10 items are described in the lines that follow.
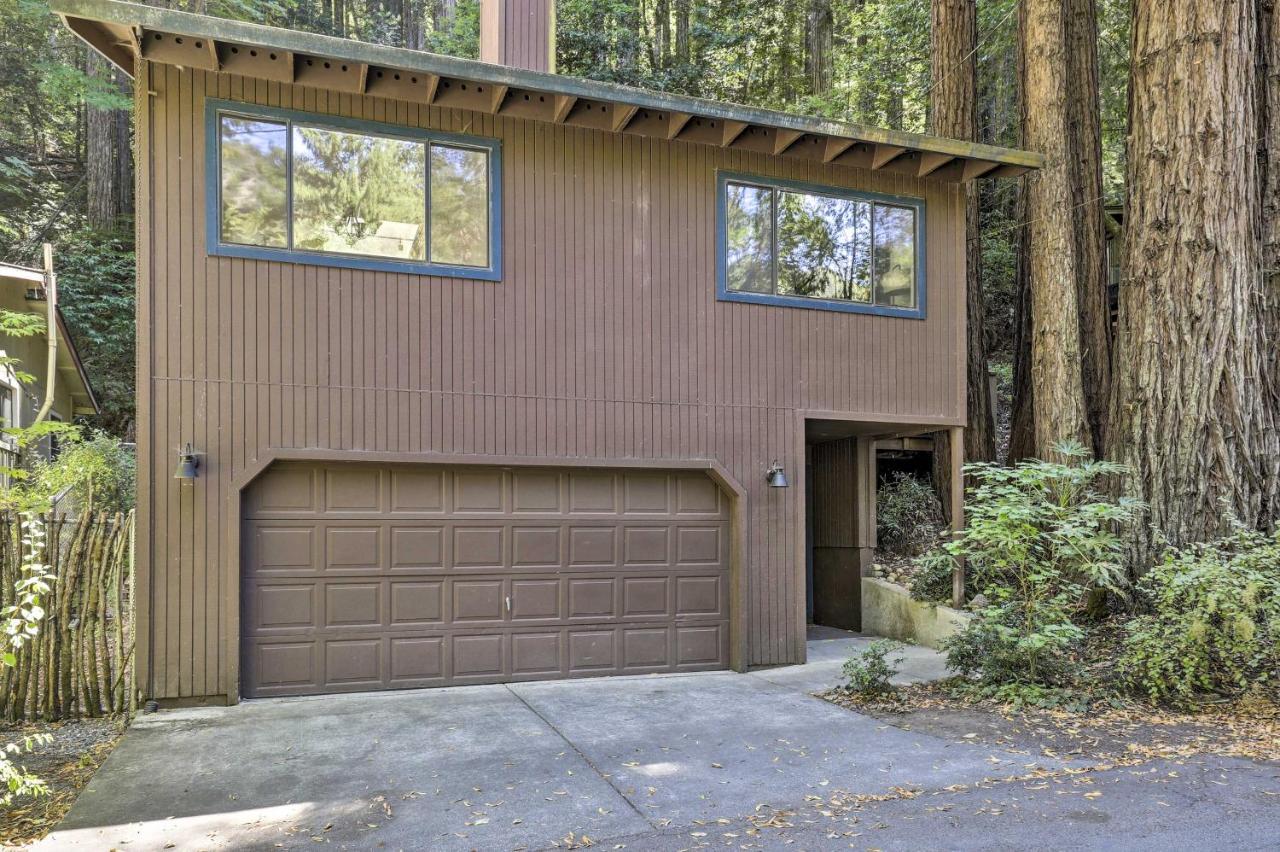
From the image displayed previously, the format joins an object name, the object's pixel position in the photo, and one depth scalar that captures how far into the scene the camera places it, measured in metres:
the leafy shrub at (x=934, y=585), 9.38
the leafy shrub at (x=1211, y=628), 6.06
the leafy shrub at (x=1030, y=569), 6.58
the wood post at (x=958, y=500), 8.88
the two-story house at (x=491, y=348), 6.67
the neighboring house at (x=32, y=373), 11.27
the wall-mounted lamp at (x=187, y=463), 6.48
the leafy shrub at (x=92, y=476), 8.84
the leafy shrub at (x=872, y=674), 6.83
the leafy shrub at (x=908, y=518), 11.27
